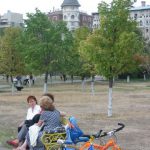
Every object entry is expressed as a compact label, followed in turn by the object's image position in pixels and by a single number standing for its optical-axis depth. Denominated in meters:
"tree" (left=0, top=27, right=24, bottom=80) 42.81
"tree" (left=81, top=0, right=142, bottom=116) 21.89
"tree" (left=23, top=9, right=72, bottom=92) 38.42
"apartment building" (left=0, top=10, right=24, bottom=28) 169.25
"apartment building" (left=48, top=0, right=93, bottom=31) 148.62
